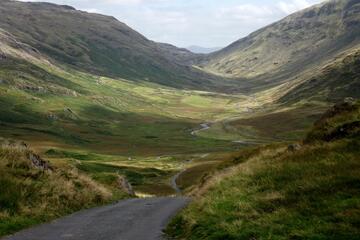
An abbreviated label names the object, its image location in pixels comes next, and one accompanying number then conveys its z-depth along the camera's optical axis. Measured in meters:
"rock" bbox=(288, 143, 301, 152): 30.67
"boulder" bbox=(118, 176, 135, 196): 60.41
